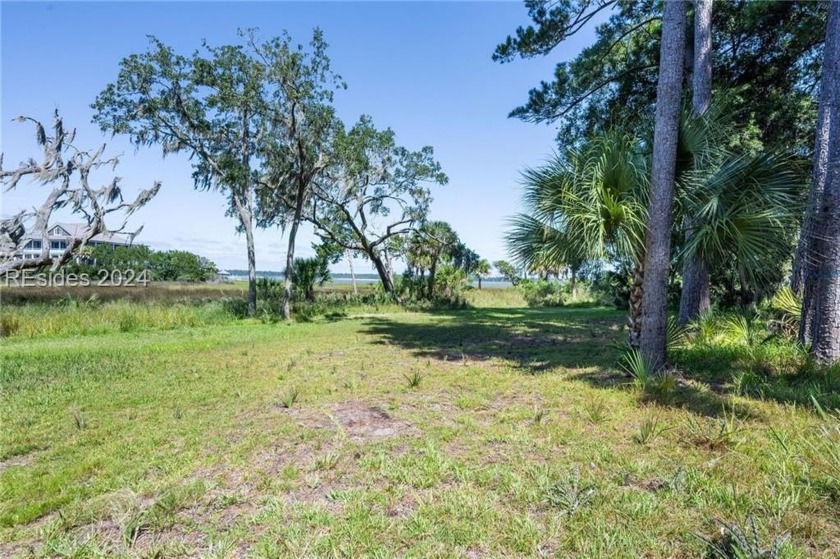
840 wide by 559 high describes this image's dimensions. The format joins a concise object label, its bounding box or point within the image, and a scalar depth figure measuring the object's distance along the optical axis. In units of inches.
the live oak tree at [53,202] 538.6
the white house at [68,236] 567.5
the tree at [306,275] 762.8
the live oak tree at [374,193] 701.9
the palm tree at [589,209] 219.3
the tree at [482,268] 1472.7
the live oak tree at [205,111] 516.4
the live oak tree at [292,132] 506.0
